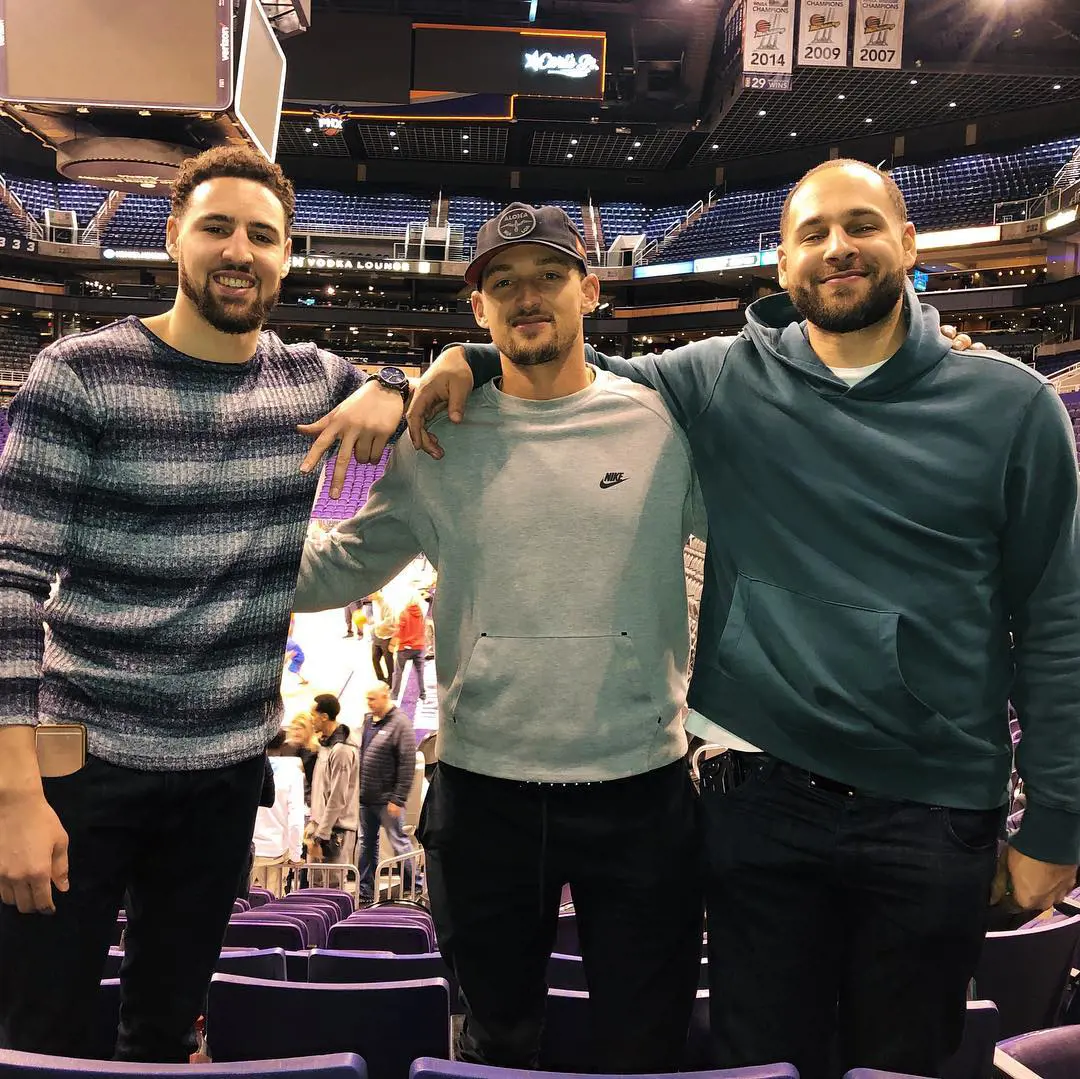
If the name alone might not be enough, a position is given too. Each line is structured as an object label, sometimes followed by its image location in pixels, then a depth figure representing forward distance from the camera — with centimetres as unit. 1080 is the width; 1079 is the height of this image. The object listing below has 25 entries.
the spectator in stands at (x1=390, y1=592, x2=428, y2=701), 1043
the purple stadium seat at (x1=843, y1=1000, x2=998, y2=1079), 173
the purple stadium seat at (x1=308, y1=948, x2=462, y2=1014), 250
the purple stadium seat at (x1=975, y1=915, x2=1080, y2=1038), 221
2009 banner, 1384
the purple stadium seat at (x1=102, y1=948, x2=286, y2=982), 255
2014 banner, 1423
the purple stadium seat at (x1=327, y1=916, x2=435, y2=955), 333
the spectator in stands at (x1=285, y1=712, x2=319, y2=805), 679
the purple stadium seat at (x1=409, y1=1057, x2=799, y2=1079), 102
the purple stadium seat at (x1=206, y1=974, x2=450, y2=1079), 189
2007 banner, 1412
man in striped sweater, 160
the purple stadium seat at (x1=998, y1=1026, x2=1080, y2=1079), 129
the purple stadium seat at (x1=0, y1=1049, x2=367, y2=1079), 101
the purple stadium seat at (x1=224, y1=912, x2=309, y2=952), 321
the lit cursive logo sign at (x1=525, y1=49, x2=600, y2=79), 1884
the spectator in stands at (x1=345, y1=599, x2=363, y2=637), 1454
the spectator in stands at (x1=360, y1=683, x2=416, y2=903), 628
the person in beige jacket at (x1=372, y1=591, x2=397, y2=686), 1055
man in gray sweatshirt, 179
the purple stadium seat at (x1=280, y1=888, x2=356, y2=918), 510
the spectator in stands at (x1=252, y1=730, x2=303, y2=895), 584
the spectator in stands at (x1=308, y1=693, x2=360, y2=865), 624
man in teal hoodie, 162
